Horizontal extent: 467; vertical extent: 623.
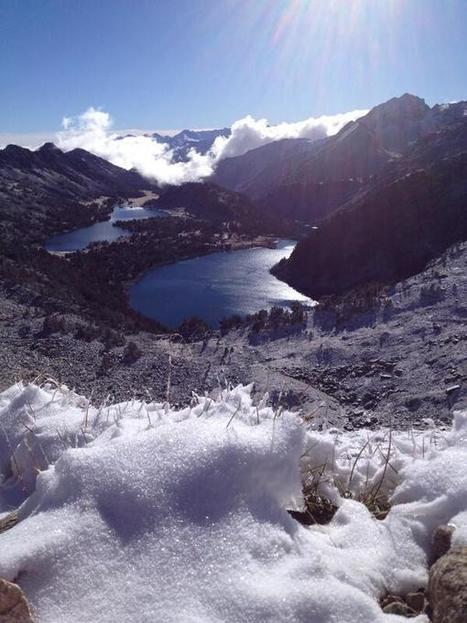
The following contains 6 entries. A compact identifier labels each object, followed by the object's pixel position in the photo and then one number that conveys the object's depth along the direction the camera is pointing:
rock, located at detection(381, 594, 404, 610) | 2.25
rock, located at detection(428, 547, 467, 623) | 1.96
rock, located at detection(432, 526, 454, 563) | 2.51
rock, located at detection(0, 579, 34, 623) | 1.97
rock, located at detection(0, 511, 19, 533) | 2.71
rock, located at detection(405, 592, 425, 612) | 2.24
